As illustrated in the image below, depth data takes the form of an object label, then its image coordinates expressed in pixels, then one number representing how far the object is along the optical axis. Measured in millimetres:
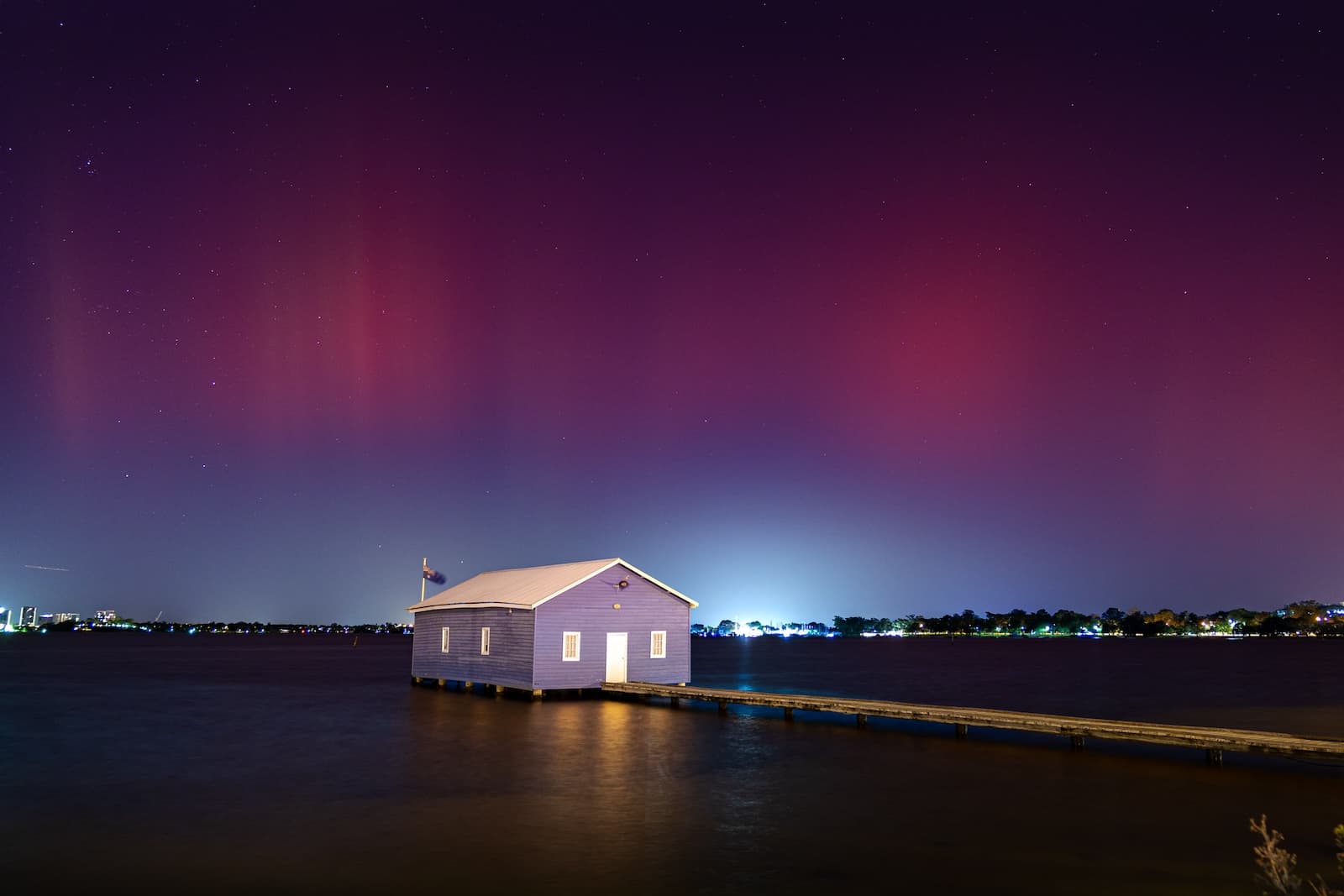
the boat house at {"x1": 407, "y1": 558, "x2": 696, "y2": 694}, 40031
